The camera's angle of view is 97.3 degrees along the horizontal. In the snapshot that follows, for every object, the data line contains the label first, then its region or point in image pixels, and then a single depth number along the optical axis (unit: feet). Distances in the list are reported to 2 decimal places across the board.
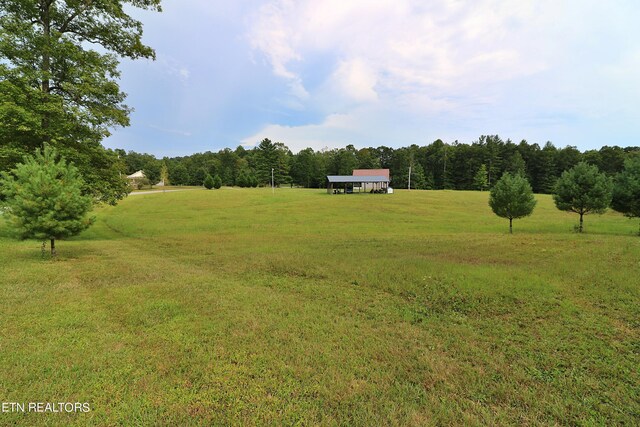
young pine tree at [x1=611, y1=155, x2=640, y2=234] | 64.59
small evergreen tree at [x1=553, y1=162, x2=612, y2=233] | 67.41
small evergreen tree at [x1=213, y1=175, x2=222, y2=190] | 228.55
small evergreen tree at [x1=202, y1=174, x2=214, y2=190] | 224.94
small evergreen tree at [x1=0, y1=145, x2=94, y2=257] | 32.78
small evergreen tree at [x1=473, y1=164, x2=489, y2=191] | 266.36
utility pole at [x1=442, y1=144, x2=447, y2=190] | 296.51
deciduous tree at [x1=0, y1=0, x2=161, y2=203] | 43.27
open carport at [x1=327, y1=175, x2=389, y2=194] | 194.72
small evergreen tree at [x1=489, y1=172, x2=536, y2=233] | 69.51
